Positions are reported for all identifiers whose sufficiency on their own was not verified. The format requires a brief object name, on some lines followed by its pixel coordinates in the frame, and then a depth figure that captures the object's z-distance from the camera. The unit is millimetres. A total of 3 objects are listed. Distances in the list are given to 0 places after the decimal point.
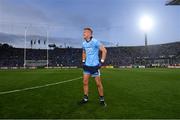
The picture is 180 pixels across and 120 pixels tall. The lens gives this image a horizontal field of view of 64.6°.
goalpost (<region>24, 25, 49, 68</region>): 45693
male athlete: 4068
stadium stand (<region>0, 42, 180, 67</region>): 43932
